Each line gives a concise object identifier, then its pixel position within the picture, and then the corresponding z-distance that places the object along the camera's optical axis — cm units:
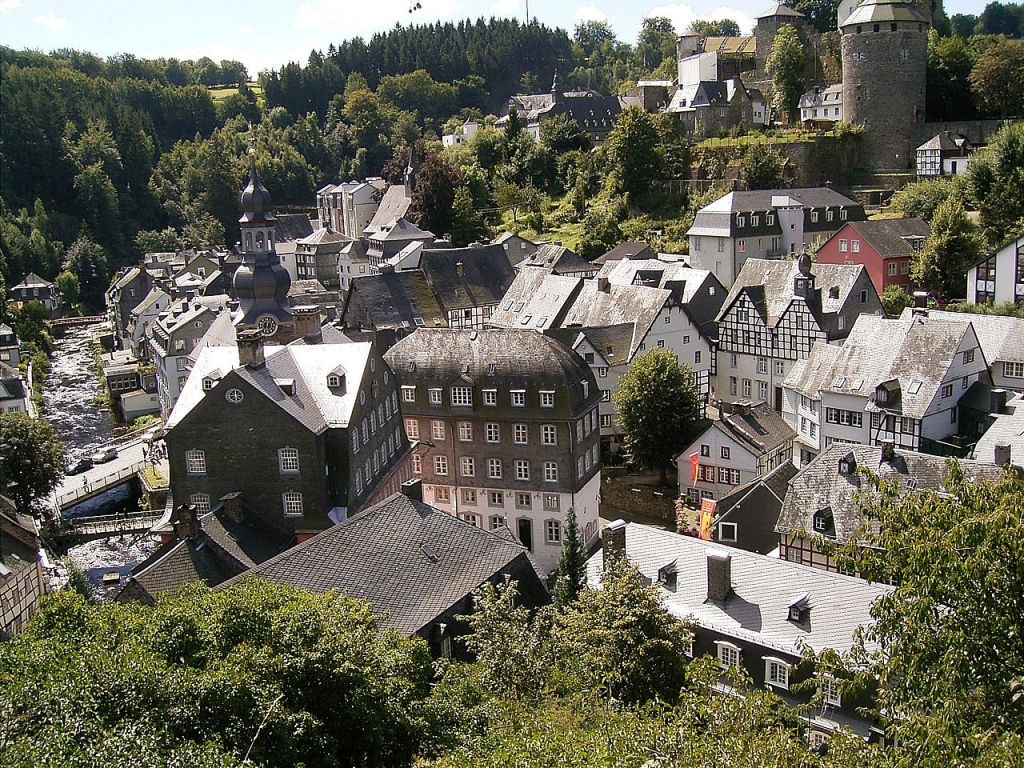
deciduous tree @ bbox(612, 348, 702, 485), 4631
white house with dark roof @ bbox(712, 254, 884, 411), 5162
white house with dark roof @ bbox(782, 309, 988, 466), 4184
